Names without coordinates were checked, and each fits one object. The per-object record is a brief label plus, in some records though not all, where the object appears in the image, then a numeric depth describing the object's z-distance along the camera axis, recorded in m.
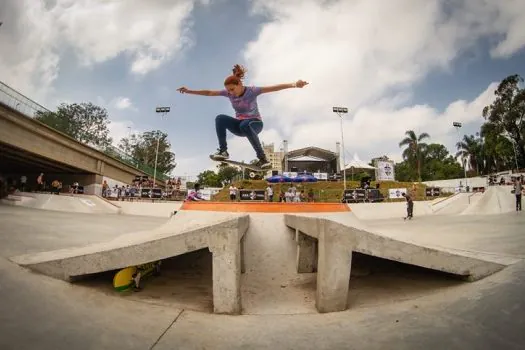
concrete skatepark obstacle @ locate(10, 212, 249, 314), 4.11
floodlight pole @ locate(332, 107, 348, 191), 34.06
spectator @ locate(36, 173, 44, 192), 33.62
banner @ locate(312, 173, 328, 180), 40.44
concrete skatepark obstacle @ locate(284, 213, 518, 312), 4.18
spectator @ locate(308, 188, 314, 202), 20.53
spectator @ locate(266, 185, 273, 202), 18.75
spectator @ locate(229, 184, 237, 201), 18.45
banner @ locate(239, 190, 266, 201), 19.97
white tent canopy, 44.22
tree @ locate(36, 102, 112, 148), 47.78
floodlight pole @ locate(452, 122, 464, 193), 44.86
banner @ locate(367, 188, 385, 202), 23.30
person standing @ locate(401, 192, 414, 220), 18.51
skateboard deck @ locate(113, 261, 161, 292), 4.52
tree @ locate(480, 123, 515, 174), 50.25
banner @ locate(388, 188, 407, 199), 26.55
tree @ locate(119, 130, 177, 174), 61.81
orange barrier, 8.02
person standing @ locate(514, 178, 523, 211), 17.78
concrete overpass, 21.73
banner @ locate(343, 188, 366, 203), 23.06
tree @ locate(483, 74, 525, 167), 46.19
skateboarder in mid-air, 7.91
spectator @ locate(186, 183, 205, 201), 11.60
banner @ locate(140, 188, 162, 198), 25.51
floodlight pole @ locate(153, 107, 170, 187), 36.44
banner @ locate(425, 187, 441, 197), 28.23
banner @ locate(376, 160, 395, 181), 43.03
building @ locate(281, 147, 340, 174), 47.84
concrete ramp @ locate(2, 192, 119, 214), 22.22
